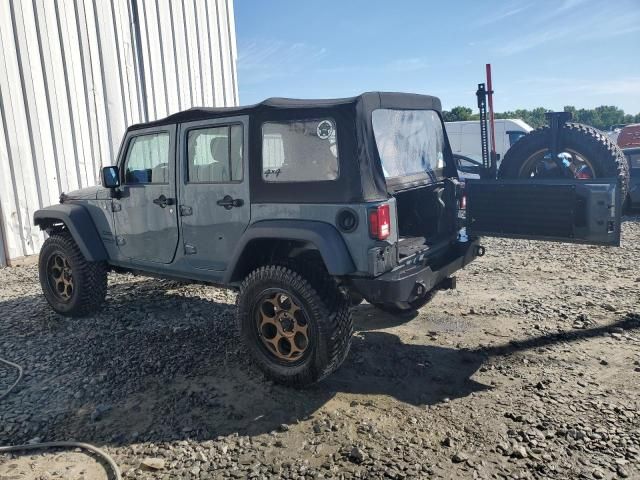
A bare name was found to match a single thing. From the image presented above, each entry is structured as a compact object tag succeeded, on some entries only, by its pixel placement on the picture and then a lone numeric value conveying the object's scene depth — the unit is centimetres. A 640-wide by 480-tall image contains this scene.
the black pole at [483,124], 507
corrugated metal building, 799
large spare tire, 475
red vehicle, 1375
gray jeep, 342
